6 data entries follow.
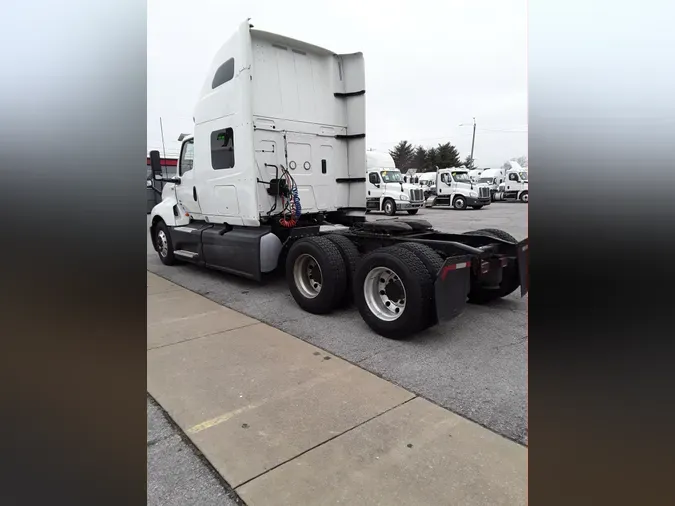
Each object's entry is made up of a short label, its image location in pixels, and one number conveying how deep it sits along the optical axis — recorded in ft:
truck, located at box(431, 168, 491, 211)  86.10
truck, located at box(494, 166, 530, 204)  103.24
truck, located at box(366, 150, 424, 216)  71.20
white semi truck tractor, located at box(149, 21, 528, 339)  14.49
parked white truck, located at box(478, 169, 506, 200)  113.91
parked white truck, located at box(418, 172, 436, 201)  107.14
